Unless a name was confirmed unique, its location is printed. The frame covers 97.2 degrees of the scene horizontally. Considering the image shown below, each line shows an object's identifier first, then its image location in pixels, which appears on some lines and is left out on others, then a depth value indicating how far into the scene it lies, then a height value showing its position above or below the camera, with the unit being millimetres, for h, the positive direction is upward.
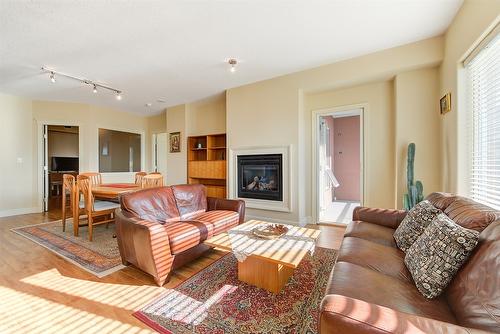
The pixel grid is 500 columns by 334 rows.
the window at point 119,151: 6003 +441
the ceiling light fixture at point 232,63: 3308 +1584
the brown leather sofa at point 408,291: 805 -590
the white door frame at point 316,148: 3943 +325
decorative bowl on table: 2045 -637
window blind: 1854 +415
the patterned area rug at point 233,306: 1487 -1074
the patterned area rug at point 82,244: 2414 -1060
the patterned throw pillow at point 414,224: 1713 -471
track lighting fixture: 3523 +1553
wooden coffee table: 1710 -687
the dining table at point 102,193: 3246 -400
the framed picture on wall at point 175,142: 5672 +630
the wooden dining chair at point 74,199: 3344 -504
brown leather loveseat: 1991 -655
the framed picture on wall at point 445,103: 2619 +769
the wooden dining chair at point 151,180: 3893 -248
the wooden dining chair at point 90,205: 3189 -603
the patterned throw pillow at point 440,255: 1118 -487
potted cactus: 2881 -296
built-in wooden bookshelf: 5004 +89
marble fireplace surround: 3945 -199
